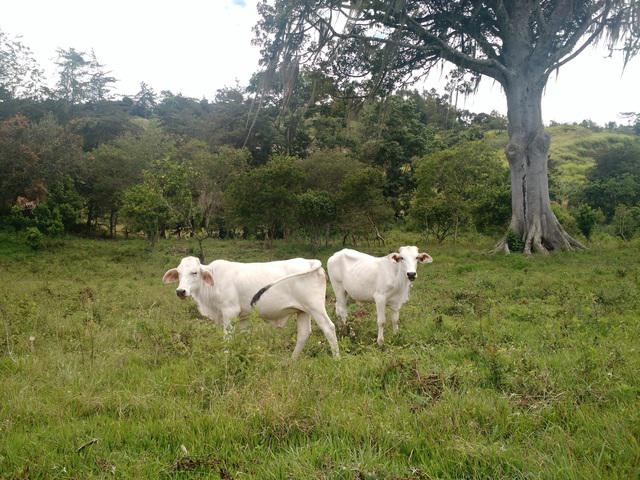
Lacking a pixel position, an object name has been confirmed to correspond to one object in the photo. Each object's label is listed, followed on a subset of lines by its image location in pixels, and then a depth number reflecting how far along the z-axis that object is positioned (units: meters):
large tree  17.39
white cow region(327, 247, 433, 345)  7.21
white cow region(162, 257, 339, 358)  5.71
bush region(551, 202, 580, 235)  24.14
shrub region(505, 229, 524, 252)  18.16
